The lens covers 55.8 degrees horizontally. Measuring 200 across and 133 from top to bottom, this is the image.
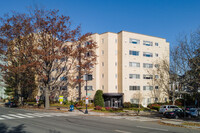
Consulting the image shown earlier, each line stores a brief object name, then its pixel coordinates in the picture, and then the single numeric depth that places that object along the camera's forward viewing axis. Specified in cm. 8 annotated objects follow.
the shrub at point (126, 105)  4097
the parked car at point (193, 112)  2880
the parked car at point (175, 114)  2559
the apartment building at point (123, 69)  4362
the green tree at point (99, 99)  4089
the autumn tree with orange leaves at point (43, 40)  3183
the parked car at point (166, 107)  3350
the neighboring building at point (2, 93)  8731
